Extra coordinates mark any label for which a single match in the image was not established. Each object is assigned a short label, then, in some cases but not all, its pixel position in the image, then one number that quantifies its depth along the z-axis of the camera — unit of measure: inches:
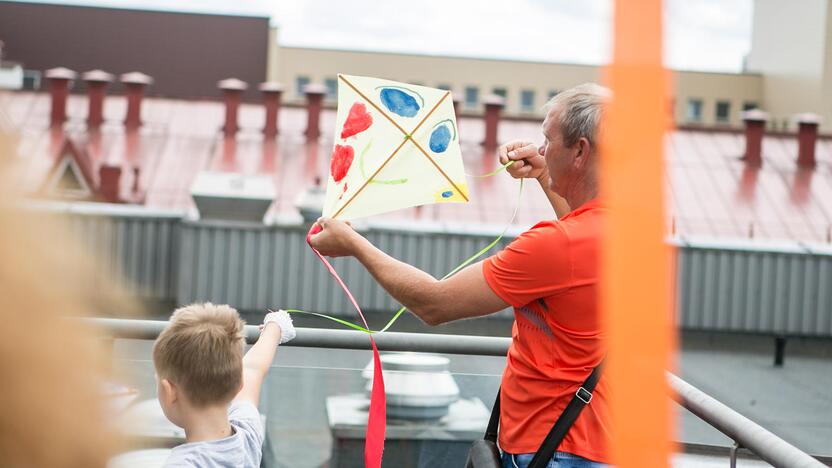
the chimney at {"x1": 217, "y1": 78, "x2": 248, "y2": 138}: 901.2
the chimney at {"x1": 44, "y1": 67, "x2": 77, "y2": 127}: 887.1
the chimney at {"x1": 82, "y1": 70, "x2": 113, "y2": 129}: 893.8
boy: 82.9
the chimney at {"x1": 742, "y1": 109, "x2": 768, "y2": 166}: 903.1
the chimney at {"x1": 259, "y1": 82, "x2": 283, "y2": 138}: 904.9
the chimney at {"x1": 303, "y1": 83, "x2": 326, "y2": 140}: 903.1
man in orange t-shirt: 85.4
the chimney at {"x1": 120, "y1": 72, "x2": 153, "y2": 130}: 890.7
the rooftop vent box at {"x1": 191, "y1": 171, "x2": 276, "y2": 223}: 637.3
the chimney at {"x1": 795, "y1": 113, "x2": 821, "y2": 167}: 912.9
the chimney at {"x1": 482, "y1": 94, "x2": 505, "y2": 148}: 912.2
